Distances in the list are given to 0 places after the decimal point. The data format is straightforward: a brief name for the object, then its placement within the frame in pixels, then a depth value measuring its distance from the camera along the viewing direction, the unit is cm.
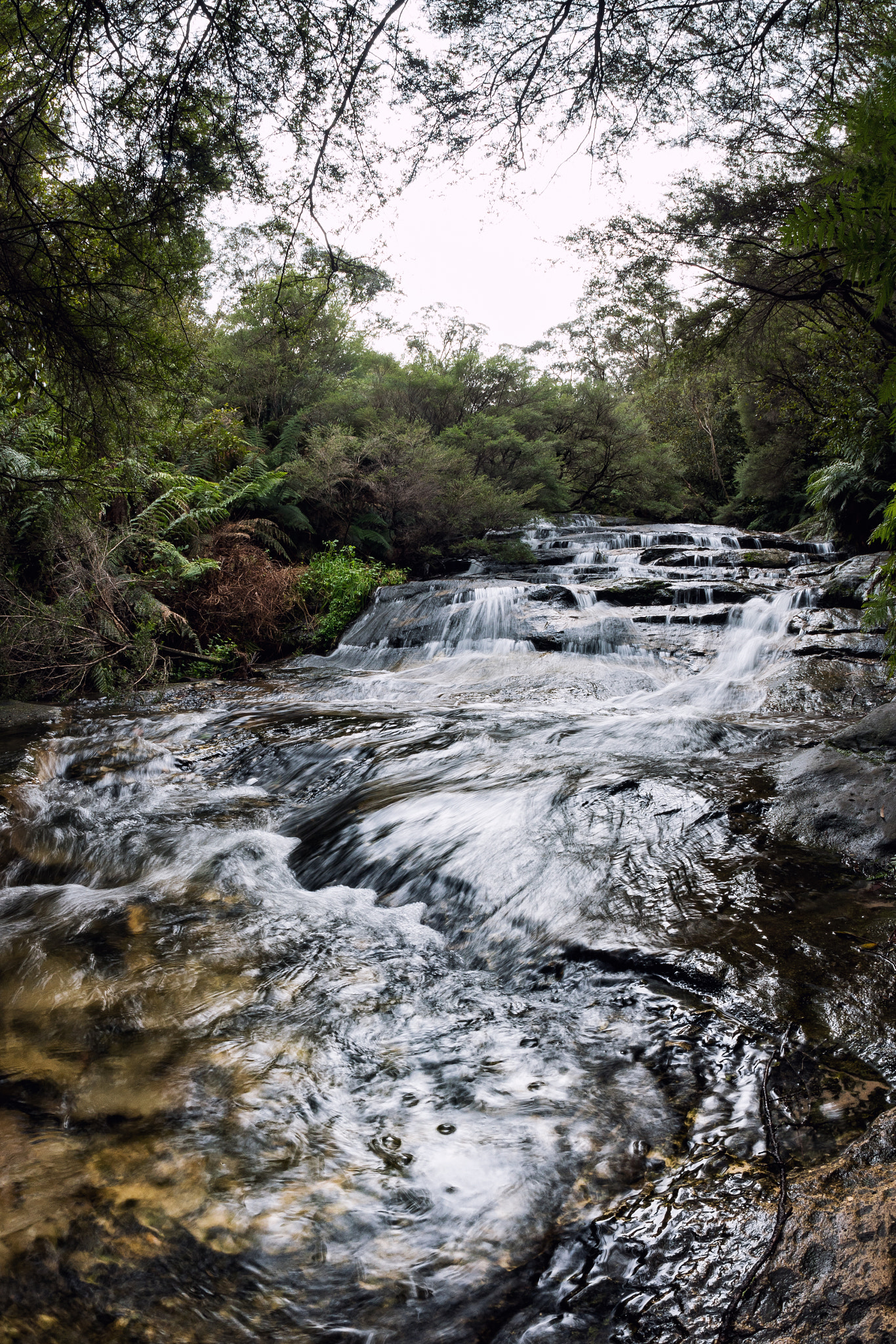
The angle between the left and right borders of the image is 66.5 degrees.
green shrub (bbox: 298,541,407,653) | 1080
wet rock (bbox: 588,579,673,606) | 983
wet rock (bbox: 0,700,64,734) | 635
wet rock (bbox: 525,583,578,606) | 1020
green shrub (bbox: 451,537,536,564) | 1369
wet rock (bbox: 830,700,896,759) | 369
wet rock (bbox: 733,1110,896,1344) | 110
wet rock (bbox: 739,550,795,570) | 1141
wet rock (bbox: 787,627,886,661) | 682
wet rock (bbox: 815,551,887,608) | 821
